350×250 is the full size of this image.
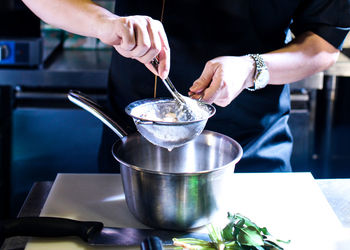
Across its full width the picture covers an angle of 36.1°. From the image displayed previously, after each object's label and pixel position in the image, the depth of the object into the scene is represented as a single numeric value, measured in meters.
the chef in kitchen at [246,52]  1.39
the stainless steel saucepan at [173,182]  1.07
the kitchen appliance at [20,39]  2.45
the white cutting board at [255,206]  1.15
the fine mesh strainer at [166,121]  1.15
